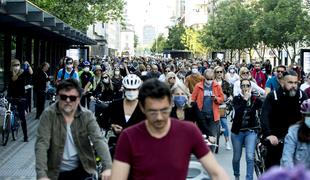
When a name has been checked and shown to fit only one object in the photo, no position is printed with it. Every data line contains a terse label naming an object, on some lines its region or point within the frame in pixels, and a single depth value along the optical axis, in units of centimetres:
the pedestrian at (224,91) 1432
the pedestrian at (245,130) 921
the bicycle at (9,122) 1423
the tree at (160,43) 16262
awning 1467
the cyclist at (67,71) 1759
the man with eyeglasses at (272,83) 1479
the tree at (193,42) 9252
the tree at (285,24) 4328
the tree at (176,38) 11852
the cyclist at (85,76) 1789
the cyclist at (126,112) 663
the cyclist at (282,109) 750
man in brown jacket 512
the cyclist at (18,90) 1462
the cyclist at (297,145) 572
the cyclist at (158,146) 367
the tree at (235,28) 5641
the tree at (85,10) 3541
